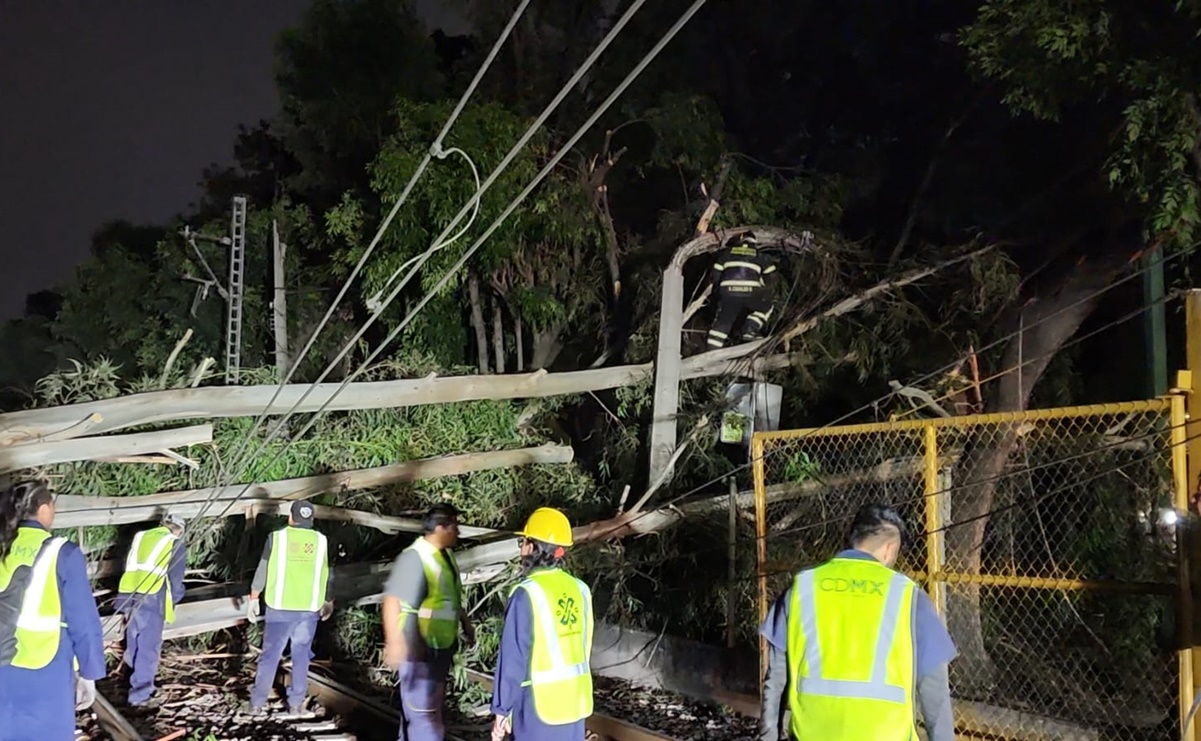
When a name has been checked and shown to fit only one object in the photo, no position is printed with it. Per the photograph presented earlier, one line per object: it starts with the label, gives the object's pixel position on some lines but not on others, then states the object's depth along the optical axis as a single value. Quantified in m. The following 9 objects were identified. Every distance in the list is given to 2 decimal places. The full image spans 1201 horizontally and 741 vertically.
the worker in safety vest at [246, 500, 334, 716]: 7.55
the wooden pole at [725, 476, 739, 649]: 7.79
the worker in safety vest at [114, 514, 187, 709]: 7.98
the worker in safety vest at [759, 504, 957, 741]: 3.25
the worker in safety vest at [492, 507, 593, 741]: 4.26
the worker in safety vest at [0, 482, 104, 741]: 4.55
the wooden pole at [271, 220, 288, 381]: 15.51
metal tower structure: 14.33
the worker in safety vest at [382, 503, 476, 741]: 5.39
